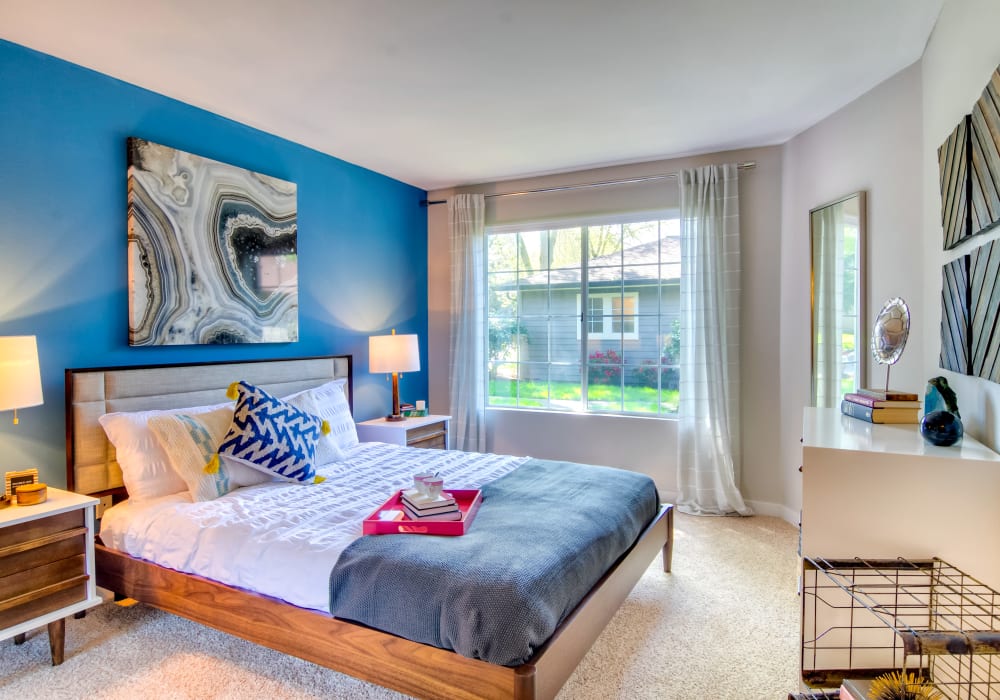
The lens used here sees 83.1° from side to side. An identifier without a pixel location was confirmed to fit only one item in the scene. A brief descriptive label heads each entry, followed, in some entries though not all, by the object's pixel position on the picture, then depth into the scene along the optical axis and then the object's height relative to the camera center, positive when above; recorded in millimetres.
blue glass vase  1783 -295
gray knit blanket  1682 -774
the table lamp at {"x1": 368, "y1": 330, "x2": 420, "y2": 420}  4246 -82
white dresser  1621 -495
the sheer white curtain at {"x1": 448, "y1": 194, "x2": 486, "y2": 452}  4941 +134
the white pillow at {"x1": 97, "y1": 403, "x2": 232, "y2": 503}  2629 -521
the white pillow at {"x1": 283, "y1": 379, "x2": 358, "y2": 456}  3275 -443
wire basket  1626 -852
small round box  2256 -592
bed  1722 -973
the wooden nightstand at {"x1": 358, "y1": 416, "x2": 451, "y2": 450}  4066 -662
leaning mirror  3244 +239
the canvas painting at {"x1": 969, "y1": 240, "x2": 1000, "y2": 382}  1655 +78
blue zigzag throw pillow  2756 -467
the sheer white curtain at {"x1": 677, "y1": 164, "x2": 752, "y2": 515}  4094 -36
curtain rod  4059 +1257
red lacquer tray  2109 -690
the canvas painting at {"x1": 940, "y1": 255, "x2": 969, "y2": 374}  1938 +75
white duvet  2039 -736
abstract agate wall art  2965 +549
